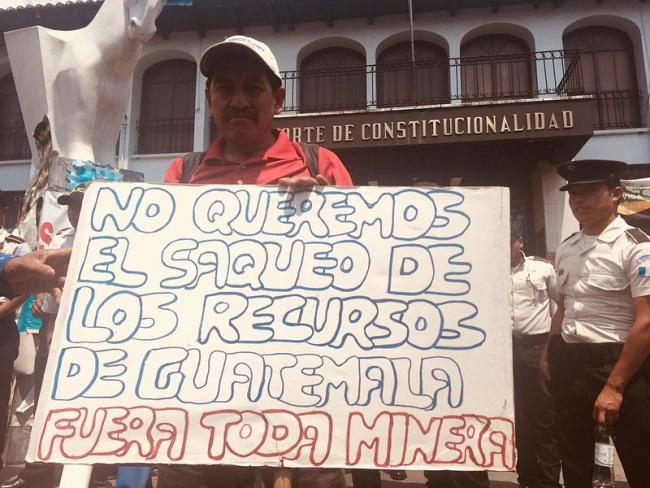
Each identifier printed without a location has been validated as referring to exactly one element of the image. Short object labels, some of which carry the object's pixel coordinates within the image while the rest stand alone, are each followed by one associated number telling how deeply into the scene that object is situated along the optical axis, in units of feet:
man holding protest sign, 6.66
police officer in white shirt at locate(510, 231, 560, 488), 13.08
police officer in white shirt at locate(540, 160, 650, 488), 8.02
